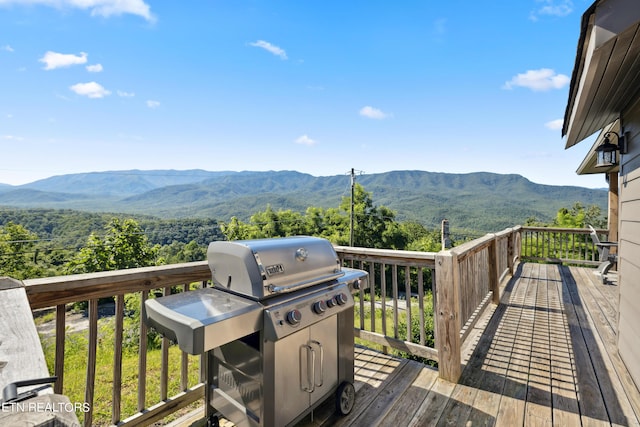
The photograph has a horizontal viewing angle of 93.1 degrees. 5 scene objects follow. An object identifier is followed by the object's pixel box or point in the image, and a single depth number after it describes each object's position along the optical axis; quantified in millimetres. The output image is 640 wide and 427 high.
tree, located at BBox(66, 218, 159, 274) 24344
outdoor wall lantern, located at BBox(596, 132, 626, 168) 3555
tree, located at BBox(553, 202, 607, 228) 15446
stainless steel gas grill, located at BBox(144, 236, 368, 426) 1339
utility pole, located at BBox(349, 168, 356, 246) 24325
